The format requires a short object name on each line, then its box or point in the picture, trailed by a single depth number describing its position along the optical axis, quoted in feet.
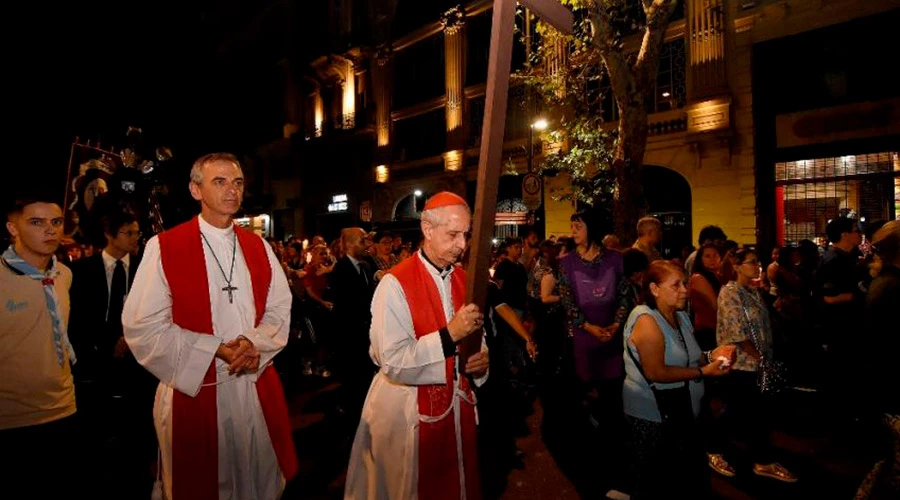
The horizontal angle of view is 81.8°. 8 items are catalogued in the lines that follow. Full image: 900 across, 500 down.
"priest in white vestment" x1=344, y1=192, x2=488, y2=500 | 8.52
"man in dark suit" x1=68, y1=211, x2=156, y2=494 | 14.71
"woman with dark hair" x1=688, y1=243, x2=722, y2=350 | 17.35
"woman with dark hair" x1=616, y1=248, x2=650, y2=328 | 16.85
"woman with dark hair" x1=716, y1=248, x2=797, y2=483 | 14.65
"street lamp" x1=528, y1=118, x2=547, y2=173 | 45.06
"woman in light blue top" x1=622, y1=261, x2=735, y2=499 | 11.16
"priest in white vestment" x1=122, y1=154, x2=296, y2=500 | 8.66
